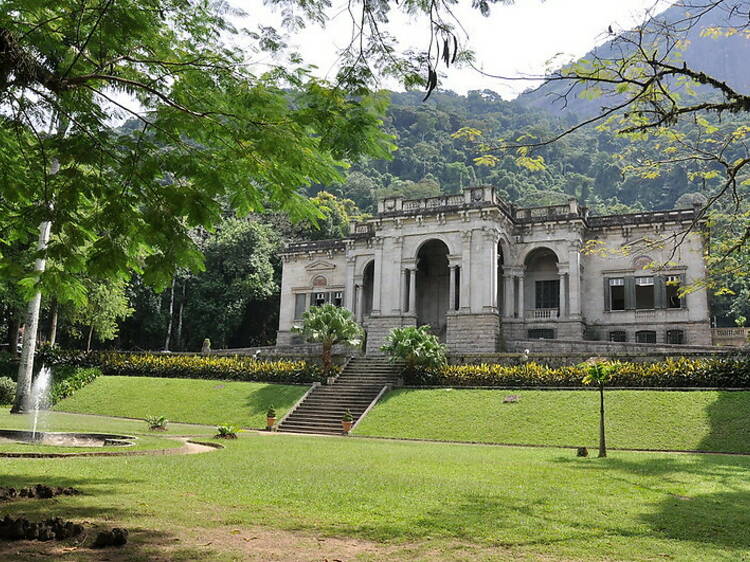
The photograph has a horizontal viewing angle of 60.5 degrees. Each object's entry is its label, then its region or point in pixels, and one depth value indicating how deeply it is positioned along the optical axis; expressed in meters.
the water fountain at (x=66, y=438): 14.14
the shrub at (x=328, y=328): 27.86
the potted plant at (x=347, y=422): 22.16
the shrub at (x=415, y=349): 26.41
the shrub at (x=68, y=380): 28.88
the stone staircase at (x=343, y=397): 23.55
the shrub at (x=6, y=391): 27.41
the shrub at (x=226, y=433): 18.23
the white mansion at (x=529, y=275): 32.88
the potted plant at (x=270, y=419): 22.95
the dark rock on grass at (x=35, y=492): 7.04
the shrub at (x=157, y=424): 19.98
